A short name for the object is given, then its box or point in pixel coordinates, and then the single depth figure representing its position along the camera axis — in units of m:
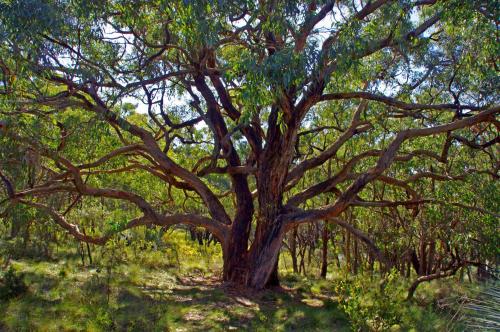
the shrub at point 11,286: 8.75
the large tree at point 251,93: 6.87
